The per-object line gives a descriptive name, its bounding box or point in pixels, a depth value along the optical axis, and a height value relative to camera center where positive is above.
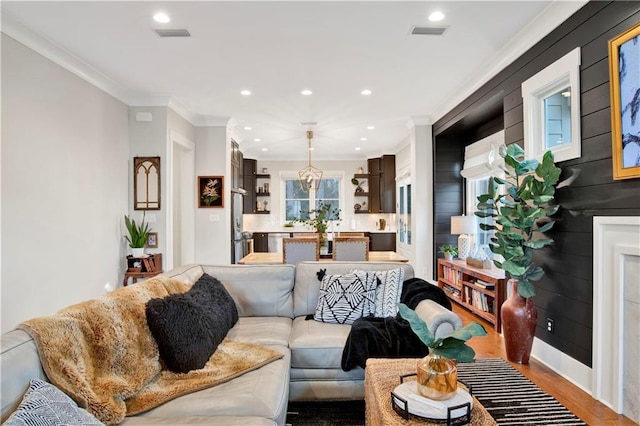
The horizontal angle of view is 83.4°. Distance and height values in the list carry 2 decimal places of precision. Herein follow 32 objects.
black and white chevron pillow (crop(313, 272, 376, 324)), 2.76 -0.67
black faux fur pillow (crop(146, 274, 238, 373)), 1.82 -0.63
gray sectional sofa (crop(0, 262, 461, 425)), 1.26 -0.84
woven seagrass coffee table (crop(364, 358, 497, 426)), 1.42 -0.82
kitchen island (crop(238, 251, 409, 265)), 4.88 -0.64
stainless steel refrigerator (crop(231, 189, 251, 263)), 6.28 -0.26
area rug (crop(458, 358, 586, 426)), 2.21 -1.27
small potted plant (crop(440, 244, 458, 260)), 5.37 -0.58
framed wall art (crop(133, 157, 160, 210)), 4.75 +0.47
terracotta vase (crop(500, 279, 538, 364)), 2.95 -0.92
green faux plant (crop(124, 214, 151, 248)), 4.50 -0.25
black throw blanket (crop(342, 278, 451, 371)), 2.29 -0.84
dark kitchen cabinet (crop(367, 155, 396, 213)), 8.78 +0.72
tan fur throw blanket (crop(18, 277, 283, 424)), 1.31 -0.61
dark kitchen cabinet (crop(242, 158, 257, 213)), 9.12 +0.76
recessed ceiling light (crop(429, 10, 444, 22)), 2.79 +1.55
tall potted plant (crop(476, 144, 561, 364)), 2.74 -0.21
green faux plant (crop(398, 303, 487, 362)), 1.43 -0.52
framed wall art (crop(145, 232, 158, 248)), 4.77 -0.34
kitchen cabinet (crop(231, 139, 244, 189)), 6.47 +0.90
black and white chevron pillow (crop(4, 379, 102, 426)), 1.03 -0.59
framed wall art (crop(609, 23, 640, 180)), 2.05 +0.65
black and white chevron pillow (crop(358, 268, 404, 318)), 2.77 -0.62
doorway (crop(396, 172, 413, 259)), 7.32 -0.08
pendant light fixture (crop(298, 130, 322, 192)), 6.71 +0.79
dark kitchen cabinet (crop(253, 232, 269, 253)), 9.14 -0.71
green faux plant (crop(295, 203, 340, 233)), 5.28 -0.16
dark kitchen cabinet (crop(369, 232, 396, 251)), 8.74 -0.65
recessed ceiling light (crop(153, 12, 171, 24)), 2.80 +1.56
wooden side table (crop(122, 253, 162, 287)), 4.51 -0.69
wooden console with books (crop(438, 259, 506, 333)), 3.89 -0.93
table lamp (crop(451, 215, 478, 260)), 4.76 -0.23
